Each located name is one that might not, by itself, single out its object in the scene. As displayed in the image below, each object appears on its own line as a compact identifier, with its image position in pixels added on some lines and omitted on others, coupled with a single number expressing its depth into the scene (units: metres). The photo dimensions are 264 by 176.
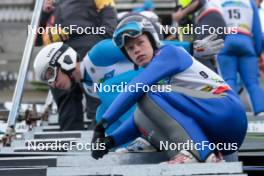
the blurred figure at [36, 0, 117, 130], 10.77
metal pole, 9.21
